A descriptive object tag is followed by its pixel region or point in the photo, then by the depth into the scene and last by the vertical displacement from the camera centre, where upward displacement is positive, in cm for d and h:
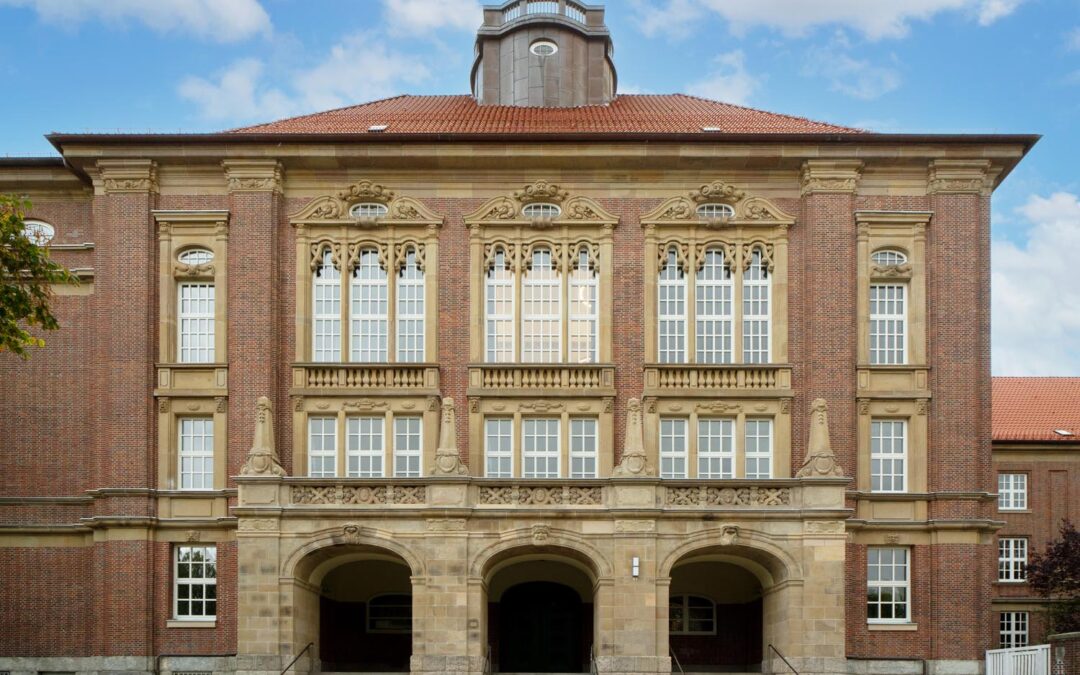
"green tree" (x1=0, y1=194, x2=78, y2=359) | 2898 +180
